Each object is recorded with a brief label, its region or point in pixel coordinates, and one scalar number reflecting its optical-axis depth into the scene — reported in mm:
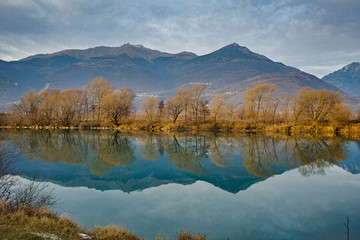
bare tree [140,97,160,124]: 51219
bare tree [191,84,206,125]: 51719
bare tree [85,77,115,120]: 59000
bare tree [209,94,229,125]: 47656
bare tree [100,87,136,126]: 52125
